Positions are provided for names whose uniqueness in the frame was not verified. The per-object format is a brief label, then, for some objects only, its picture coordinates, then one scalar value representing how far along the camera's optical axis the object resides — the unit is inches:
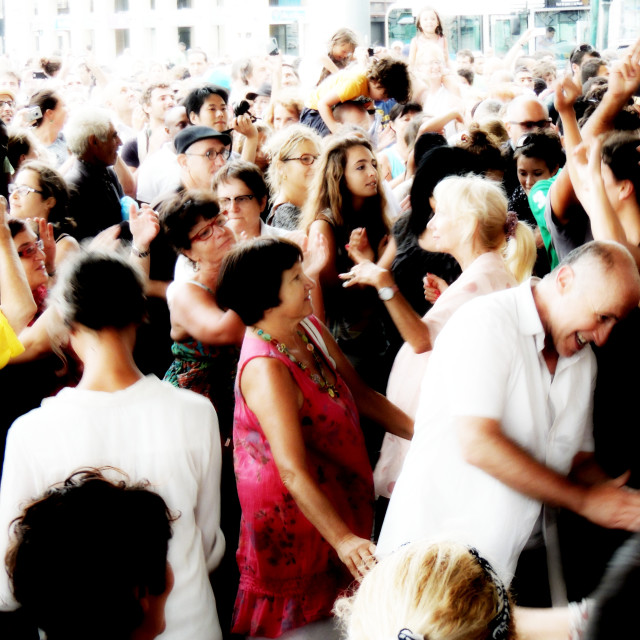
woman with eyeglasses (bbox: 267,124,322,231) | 163.8
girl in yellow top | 205.5
